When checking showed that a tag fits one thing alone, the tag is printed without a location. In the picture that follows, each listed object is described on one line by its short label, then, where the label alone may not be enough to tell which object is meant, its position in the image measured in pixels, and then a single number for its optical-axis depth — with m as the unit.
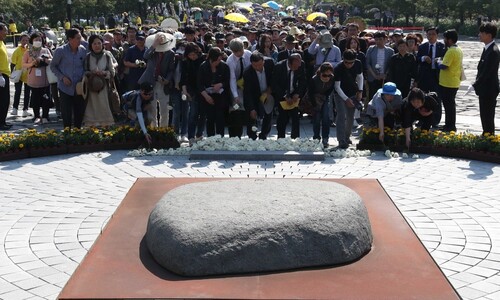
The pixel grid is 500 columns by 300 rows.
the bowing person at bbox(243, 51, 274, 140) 10.94
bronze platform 4.51
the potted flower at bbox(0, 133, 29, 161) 10.34
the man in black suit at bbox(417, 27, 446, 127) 12.91
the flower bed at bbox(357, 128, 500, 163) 10.20
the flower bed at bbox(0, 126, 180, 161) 10.50
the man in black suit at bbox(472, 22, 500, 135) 10.80
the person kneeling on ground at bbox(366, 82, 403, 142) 10.82
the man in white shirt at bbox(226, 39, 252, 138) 11.16
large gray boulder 4.82
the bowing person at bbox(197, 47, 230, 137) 11.01
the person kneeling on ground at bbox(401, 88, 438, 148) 10.56
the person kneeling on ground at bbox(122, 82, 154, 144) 10.80
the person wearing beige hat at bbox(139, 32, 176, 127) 11.48
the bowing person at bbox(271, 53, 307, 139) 10.93
